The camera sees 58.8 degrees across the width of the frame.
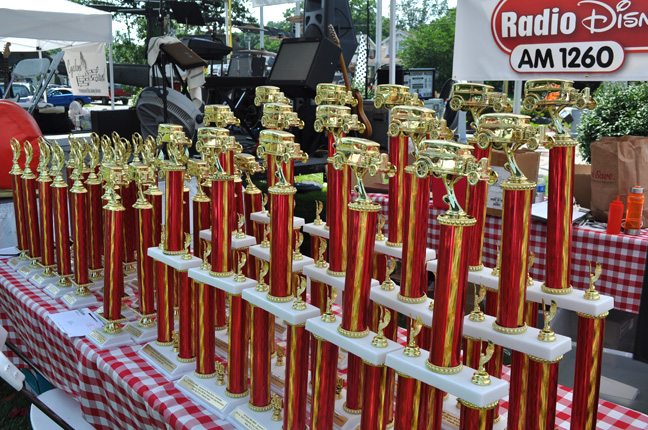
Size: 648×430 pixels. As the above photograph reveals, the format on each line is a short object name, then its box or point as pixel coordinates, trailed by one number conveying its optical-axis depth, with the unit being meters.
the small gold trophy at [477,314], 0.80
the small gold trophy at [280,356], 1.18
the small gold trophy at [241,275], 1.01
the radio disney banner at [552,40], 2.56
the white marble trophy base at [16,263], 1.77
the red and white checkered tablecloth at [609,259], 2.13
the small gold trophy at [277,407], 0.96
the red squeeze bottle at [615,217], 2.14
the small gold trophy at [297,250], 1.06
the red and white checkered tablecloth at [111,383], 1.01
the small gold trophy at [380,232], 1.08
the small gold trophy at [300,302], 0.89
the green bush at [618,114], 3.71
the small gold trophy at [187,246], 1.14
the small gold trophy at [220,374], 1.07
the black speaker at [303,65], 4.30
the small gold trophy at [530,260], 0.80
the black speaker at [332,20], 5.65
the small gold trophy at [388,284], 0.89
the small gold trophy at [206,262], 1.08
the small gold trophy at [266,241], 1.12
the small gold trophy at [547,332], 0.75
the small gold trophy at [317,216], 1.16
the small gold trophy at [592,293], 0.80
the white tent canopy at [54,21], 4.24
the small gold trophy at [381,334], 0.76
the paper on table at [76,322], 1.30
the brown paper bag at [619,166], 2.20
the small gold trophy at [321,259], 1.03
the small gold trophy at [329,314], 0.84
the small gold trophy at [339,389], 1.04
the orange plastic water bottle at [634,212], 2.11
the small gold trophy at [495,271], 0.93
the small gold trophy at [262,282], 0.96
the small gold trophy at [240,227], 1.17
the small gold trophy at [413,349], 0.73
